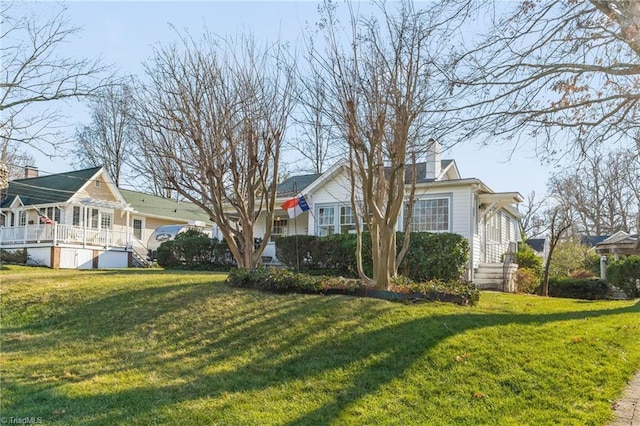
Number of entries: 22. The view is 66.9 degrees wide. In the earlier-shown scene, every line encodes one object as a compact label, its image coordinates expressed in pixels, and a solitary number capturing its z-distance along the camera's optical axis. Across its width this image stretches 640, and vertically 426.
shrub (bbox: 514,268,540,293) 17.44
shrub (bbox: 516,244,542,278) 20.33
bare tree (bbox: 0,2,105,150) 11.66
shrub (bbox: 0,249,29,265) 22.36
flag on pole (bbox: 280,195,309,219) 18.91
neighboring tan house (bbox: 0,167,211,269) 22.98
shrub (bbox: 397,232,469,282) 14.87
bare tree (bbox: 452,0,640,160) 8.55
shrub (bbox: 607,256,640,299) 17.94
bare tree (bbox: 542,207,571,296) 17.00
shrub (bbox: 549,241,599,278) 25.52
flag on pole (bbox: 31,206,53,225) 23.77
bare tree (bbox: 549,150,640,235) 42.12
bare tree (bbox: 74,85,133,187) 37.91
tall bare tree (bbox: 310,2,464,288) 9.12
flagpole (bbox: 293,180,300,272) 17.14
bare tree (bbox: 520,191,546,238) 48.22
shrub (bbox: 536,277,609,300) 19.77
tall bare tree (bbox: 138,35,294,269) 12.05
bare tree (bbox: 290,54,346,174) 10.09
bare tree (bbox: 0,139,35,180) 20.75
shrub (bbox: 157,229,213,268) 20.02
